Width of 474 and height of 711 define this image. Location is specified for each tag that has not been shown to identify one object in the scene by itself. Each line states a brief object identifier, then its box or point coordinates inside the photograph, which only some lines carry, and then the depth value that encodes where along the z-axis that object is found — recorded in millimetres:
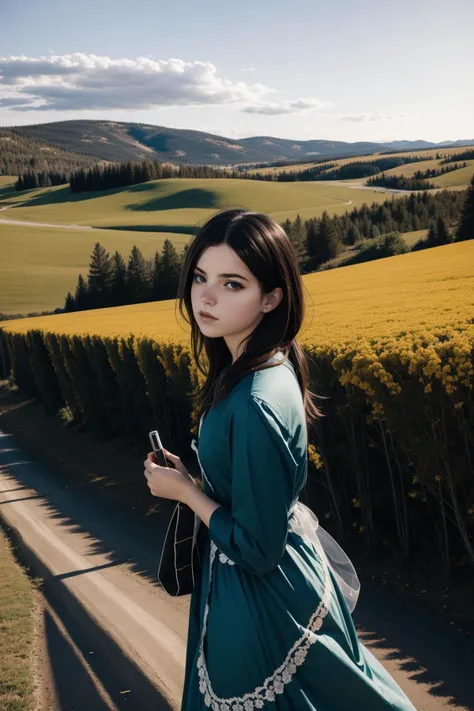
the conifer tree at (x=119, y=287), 57250
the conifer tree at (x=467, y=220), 43756
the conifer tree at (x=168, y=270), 54750
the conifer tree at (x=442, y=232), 48569
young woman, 2066
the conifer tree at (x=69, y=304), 58538
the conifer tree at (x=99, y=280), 56844
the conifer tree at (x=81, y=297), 57156
